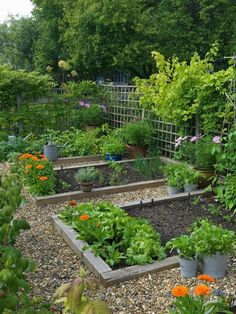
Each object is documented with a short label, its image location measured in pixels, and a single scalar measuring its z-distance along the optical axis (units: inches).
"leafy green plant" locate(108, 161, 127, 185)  233.6
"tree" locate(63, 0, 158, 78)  511.5
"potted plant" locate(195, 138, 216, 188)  207.6
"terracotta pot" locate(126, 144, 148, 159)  288.0
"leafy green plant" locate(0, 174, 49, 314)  72.6
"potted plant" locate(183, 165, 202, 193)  204.5
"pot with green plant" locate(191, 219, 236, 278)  123.5
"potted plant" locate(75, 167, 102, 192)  212.8
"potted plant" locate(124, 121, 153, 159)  282.0
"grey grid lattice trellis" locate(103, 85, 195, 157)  278.3
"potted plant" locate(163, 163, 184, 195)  207.9
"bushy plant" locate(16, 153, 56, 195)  210.1
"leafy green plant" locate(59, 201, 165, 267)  135.2
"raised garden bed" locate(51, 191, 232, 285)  127.6
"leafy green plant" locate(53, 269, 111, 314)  60.1
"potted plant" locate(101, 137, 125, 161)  290.2
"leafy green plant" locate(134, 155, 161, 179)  248.4
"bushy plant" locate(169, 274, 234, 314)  85.4
